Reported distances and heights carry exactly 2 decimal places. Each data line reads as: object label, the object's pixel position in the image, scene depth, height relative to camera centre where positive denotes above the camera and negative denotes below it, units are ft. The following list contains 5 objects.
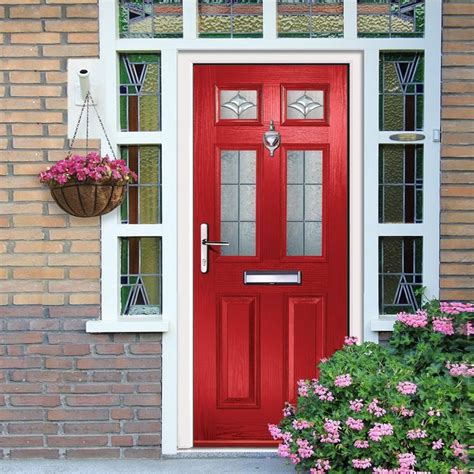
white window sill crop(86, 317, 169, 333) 14.82 -2.37
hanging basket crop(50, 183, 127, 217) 14.15 +0.04
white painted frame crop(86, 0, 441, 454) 14.90 +1.02
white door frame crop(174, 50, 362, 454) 15.15 +0.04
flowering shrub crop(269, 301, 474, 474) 12.25 -3.41
